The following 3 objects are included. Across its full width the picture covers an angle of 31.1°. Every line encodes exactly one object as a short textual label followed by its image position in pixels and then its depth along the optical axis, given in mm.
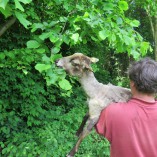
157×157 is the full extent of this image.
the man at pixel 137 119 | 1526
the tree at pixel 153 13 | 4960
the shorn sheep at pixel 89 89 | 1815
